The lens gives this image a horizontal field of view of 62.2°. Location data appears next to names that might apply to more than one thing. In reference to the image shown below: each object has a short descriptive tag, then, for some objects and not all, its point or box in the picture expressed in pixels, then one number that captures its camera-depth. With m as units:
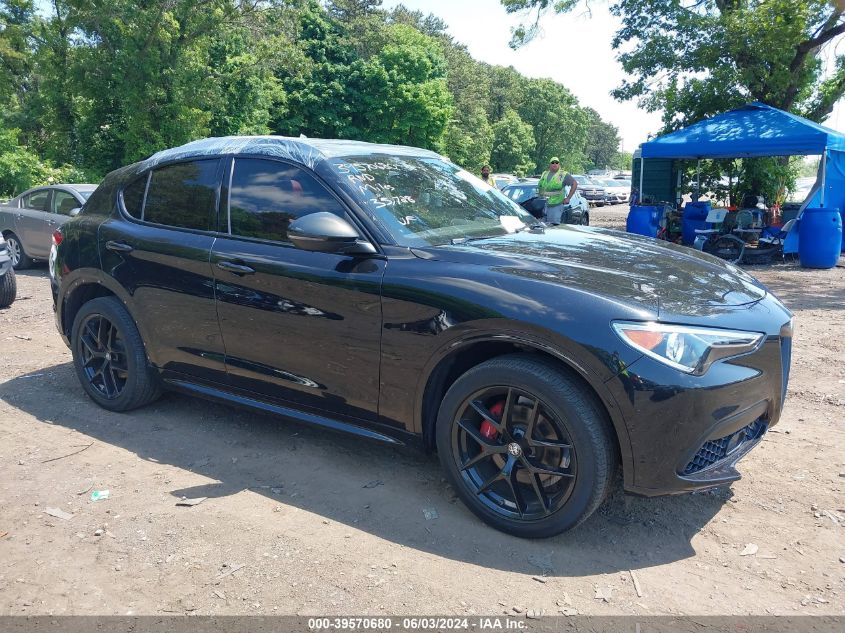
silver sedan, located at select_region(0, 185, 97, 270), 10.90
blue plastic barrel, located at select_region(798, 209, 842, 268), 12.02
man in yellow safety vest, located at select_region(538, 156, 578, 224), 12.07
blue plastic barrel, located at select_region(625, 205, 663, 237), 14.75
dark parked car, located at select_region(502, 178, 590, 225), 18.27
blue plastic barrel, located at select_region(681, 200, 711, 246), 14.84
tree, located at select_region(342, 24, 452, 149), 30.95
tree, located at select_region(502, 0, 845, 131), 15.02
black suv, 2.89
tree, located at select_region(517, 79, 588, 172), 74.19
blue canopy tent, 12.98
